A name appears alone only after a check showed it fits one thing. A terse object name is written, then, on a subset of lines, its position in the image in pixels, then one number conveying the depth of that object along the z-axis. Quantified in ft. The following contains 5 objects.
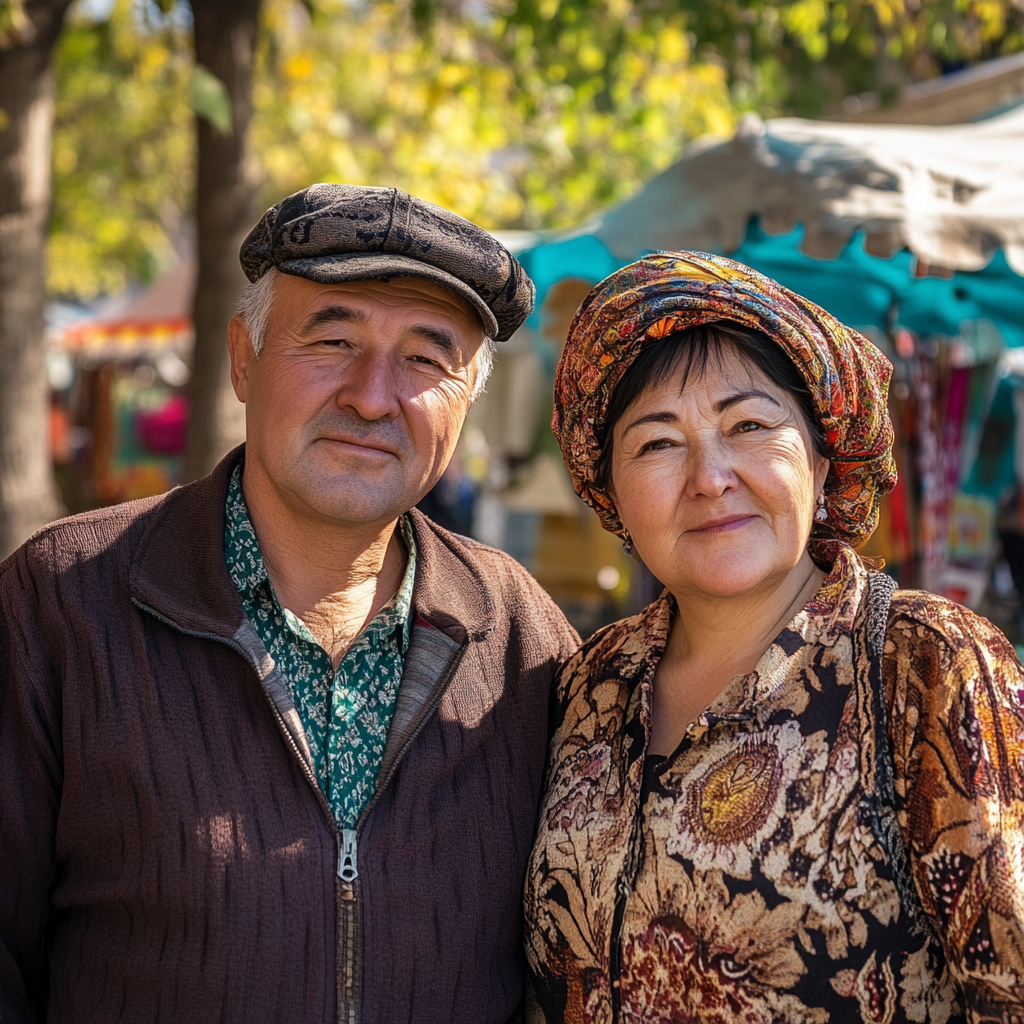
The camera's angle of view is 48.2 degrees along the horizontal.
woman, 5.32
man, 5.90
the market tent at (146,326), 43.84
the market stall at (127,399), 38.93
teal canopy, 14.26
